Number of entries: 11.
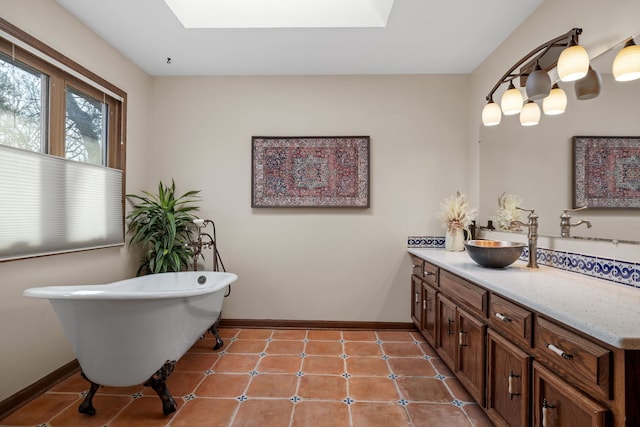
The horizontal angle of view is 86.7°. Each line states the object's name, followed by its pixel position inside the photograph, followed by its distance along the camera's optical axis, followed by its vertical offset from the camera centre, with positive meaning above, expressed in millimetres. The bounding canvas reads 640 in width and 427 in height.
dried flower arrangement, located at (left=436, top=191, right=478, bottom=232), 3025 -31
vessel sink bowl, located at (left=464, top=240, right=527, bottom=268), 2031 -263
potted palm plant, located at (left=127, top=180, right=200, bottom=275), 3010 -188
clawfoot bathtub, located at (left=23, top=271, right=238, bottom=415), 1782 -675
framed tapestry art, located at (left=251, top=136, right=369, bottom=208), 3320 +386
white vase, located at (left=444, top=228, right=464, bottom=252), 3041 -257
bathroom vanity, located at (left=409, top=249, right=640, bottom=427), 1014 -519
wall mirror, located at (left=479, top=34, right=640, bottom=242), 1662 +392
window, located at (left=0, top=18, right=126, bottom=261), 1973 +395
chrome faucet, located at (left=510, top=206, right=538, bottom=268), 2123 -177
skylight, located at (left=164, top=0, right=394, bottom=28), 2508 +1471
